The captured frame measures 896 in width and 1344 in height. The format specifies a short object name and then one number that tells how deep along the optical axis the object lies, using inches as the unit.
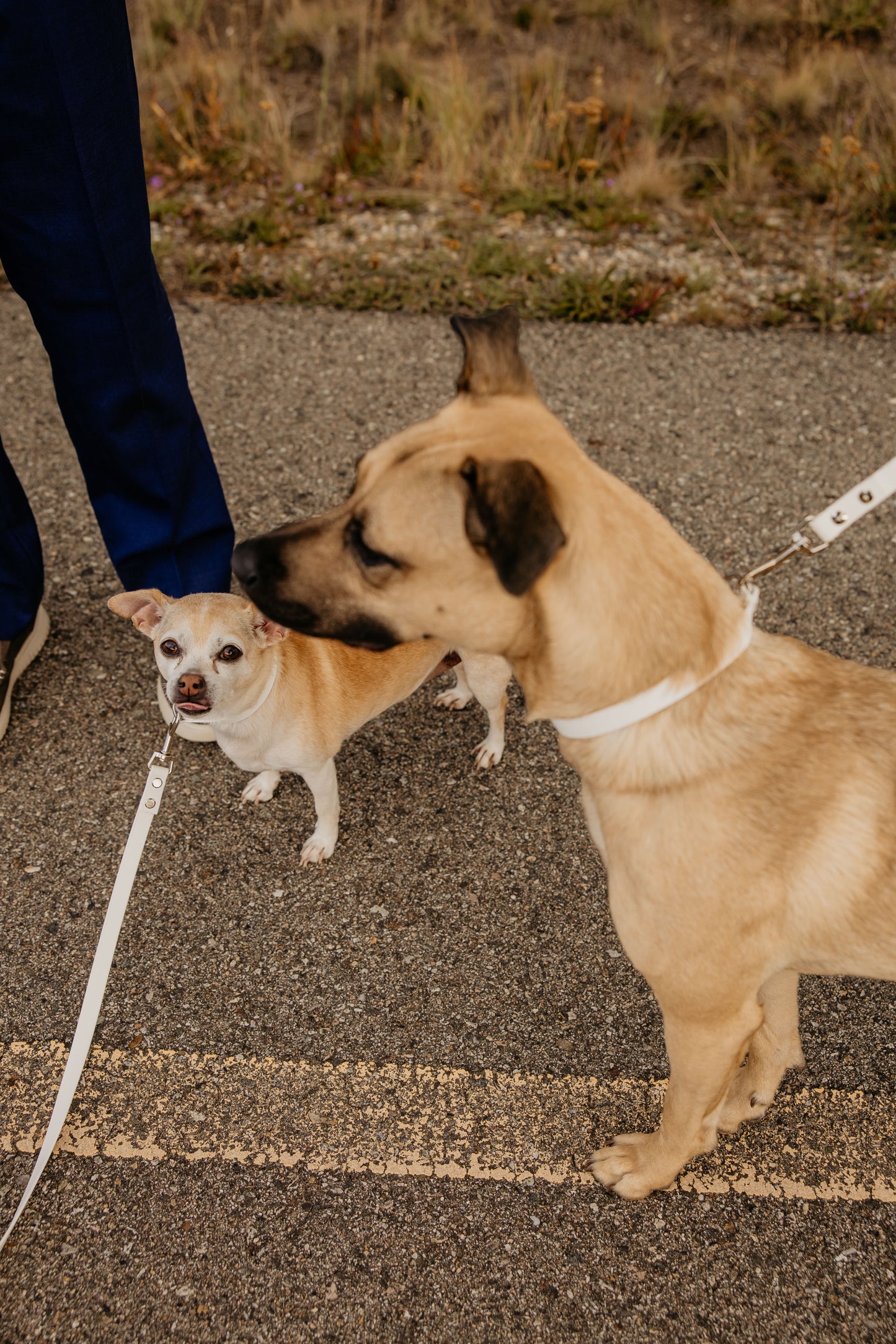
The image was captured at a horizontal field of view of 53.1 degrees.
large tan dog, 79.1
